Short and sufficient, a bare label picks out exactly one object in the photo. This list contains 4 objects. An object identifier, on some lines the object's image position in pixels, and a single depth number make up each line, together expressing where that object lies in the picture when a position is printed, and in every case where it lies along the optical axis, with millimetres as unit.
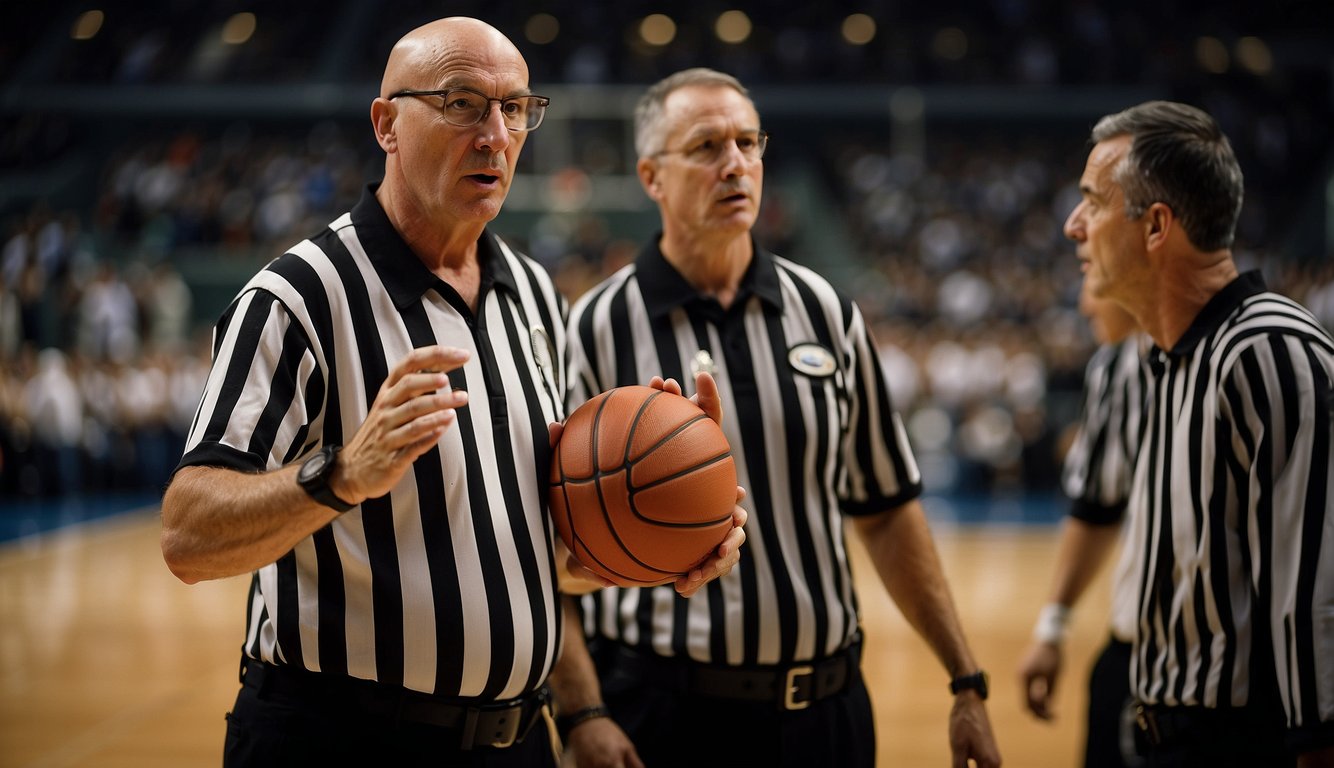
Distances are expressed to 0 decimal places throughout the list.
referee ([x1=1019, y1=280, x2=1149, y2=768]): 3238
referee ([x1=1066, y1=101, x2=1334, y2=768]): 2100
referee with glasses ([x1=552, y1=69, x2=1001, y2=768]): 2490
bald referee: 1867
